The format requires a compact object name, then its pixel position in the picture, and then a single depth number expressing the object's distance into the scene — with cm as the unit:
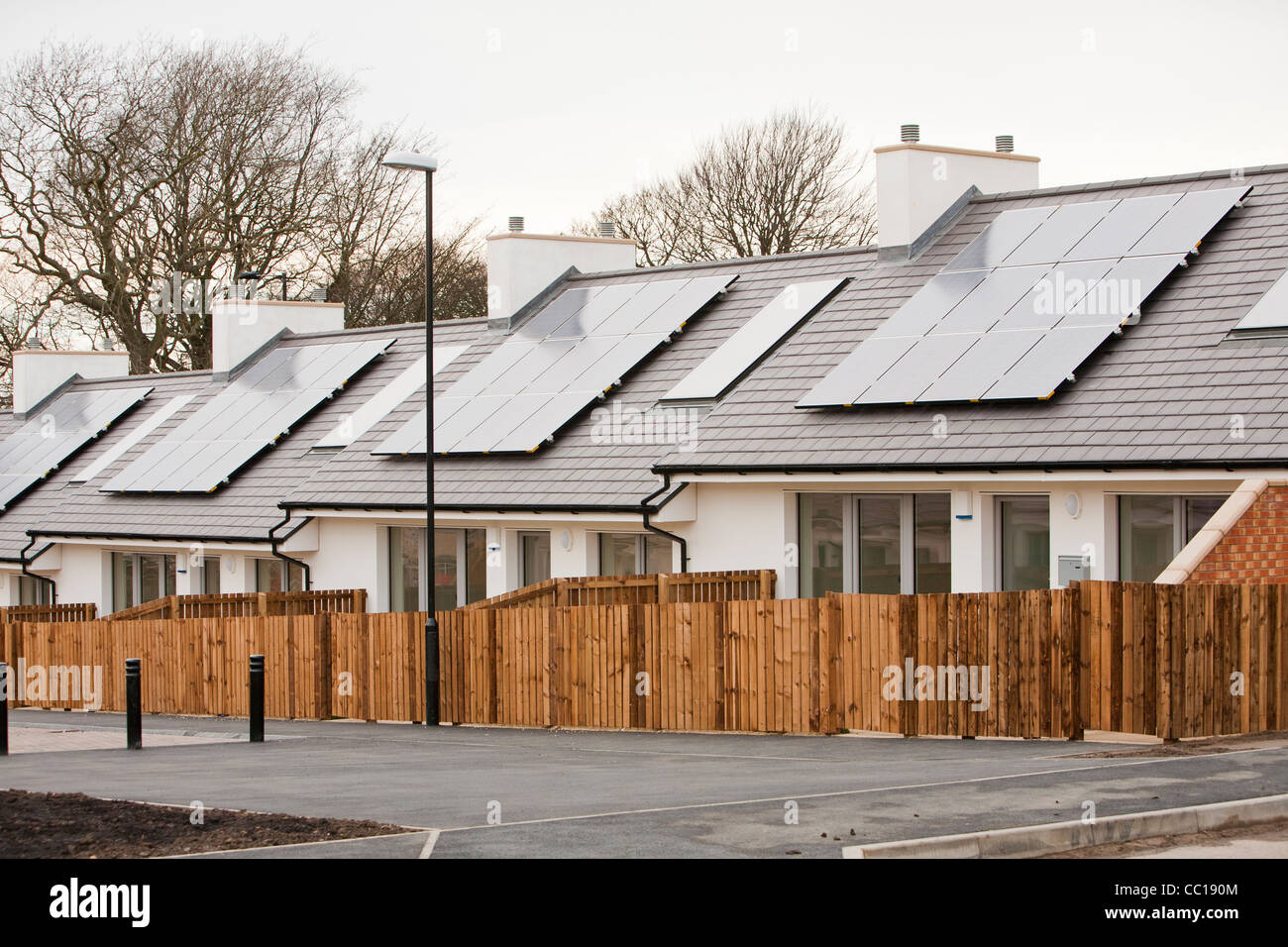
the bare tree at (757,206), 4709
